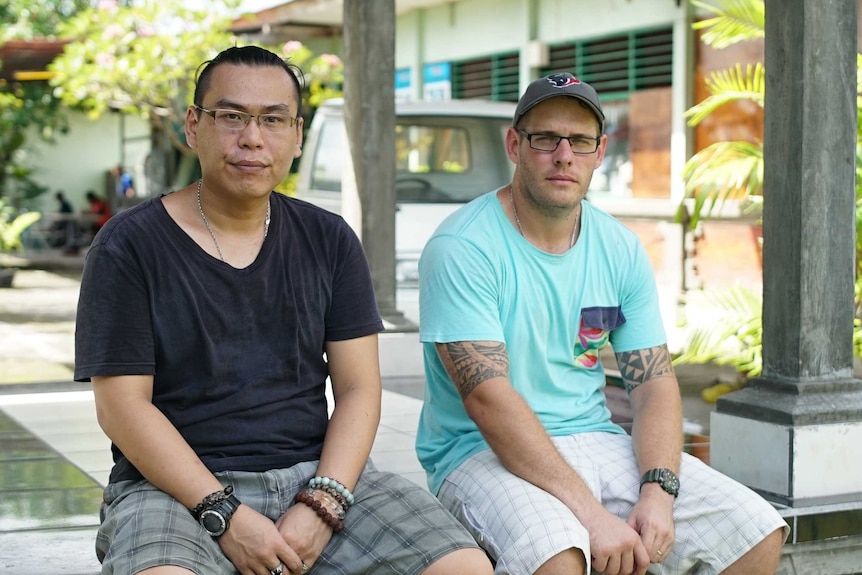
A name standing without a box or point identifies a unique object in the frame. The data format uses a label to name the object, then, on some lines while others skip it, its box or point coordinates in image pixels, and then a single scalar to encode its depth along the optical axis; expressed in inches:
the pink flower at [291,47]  591.6
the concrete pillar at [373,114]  307.9
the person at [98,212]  907.4
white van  365.4
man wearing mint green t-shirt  135.4
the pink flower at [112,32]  621.0
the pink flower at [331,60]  613.9
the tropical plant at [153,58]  605.0
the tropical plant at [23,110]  890.7
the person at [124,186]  962.7
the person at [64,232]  874.8
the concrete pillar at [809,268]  179.3
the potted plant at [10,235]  647.1
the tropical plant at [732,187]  277.4
